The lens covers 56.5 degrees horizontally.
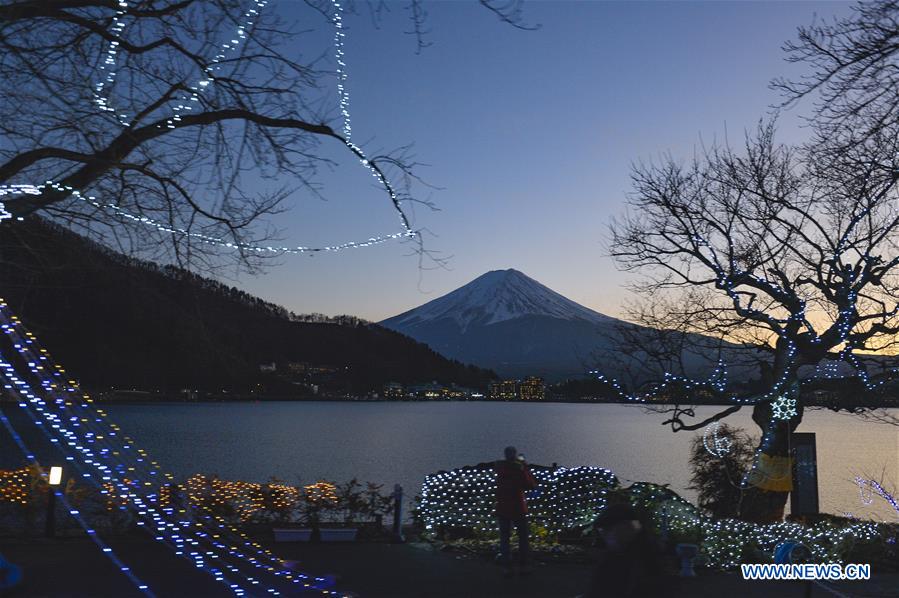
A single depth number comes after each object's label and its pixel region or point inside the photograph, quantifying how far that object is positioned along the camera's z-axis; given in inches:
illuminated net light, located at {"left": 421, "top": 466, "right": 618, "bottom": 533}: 538.3
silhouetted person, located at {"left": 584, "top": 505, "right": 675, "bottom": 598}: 162.1
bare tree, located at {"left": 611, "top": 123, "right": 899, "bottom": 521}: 601.6
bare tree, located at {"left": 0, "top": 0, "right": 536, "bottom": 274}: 246.2
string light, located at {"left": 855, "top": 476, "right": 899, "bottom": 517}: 524.7
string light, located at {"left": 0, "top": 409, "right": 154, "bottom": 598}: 272.3
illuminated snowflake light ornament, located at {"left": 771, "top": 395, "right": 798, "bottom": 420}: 623.8
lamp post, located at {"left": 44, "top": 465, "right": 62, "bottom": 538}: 479.2
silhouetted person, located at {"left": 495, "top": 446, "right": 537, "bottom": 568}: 419.5
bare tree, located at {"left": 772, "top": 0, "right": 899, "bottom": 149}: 263.9
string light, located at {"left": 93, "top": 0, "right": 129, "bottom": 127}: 252.0
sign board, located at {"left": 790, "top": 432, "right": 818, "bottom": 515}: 576.4
